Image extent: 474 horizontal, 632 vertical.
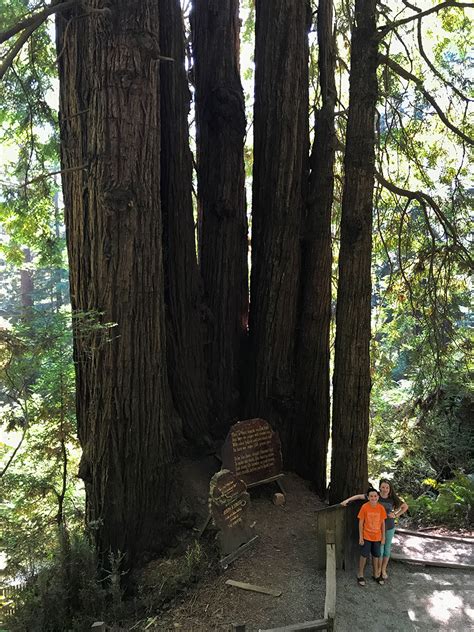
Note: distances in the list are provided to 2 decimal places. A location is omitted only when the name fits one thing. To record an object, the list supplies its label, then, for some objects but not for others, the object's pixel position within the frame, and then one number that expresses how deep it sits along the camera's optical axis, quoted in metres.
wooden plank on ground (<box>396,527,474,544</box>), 5.96
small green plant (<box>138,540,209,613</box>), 4.71
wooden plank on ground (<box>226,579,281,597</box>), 4.56
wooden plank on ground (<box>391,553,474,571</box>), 5.22
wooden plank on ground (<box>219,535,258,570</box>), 4.96
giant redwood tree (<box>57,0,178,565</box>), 4.97
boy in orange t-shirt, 4.75
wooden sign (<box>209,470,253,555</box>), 5.06
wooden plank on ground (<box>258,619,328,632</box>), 3.61
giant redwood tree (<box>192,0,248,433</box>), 6.93
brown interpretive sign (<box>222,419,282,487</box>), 5.87
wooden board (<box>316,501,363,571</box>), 4.98
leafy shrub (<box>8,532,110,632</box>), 4.31
